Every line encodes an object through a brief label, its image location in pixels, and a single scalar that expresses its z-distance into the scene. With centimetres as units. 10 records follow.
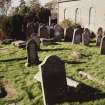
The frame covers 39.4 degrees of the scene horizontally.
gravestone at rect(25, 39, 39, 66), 699
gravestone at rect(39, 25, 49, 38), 1196
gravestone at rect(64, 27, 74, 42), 1224
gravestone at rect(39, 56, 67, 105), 444
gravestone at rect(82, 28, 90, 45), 1044
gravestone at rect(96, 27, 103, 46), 1049
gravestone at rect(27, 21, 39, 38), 1323
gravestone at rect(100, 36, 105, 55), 835
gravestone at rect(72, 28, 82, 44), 1078
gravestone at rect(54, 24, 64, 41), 1222
